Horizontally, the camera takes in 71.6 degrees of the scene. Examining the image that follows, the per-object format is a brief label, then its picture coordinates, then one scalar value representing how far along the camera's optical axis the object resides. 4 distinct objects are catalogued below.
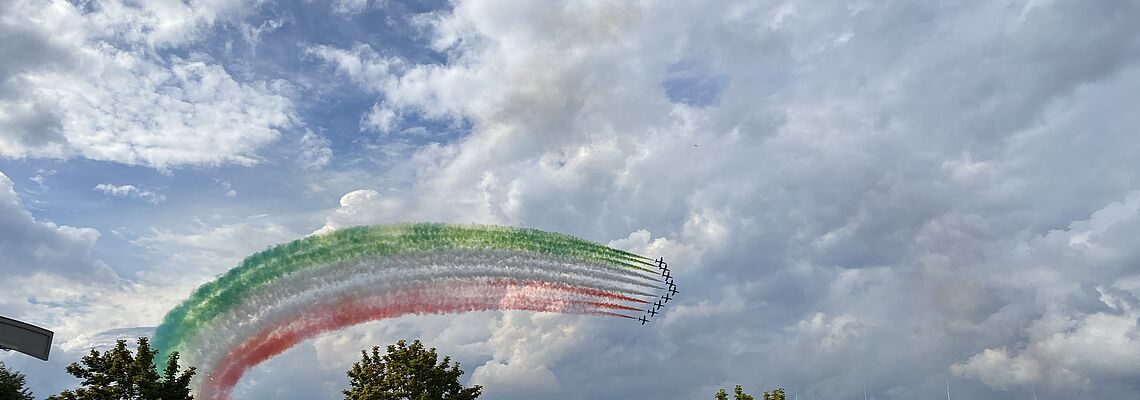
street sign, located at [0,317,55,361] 41.41
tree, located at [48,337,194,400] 52.74
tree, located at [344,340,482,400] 64.25
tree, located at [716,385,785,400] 72.62
